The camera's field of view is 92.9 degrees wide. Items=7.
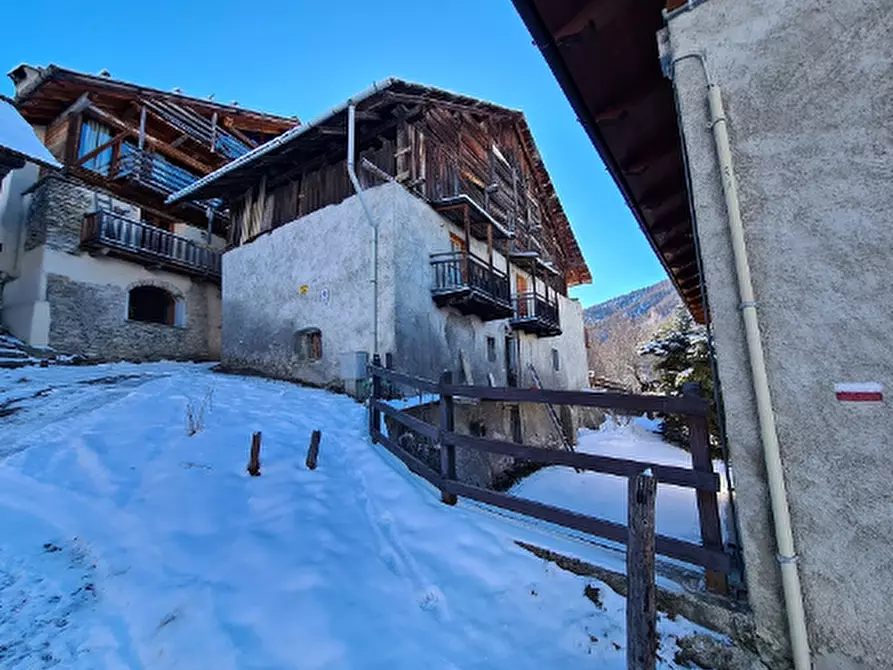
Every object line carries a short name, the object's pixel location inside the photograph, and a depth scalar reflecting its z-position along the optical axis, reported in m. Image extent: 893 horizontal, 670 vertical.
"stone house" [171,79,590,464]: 10.25
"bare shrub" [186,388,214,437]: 5.42
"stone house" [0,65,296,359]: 12.62
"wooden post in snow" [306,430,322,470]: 4.76
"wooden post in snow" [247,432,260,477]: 4.40
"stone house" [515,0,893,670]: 2.07
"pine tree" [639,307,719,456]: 12.66
